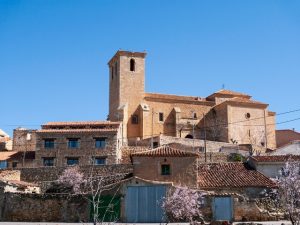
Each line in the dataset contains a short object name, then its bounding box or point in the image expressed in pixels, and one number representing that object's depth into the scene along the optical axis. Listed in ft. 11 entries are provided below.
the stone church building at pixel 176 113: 217.77
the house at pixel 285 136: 261.24
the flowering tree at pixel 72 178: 123.24
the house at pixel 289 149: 163.84
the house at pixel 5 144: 200.46
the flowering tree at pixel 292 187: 78.00
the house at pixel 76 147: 160.15
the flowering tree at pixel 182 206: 94.73
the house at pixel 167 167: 112.06
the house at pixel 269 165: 128.36
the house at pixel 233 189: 103.09
